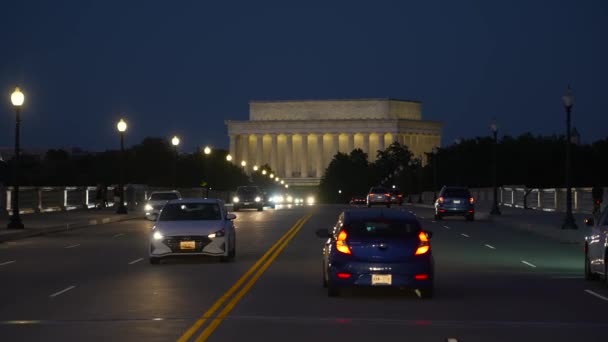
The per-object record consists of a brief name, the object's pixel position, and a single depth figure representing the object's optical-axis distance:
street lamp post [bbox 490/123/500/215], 64.79
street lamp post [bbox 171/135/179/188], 82.12
